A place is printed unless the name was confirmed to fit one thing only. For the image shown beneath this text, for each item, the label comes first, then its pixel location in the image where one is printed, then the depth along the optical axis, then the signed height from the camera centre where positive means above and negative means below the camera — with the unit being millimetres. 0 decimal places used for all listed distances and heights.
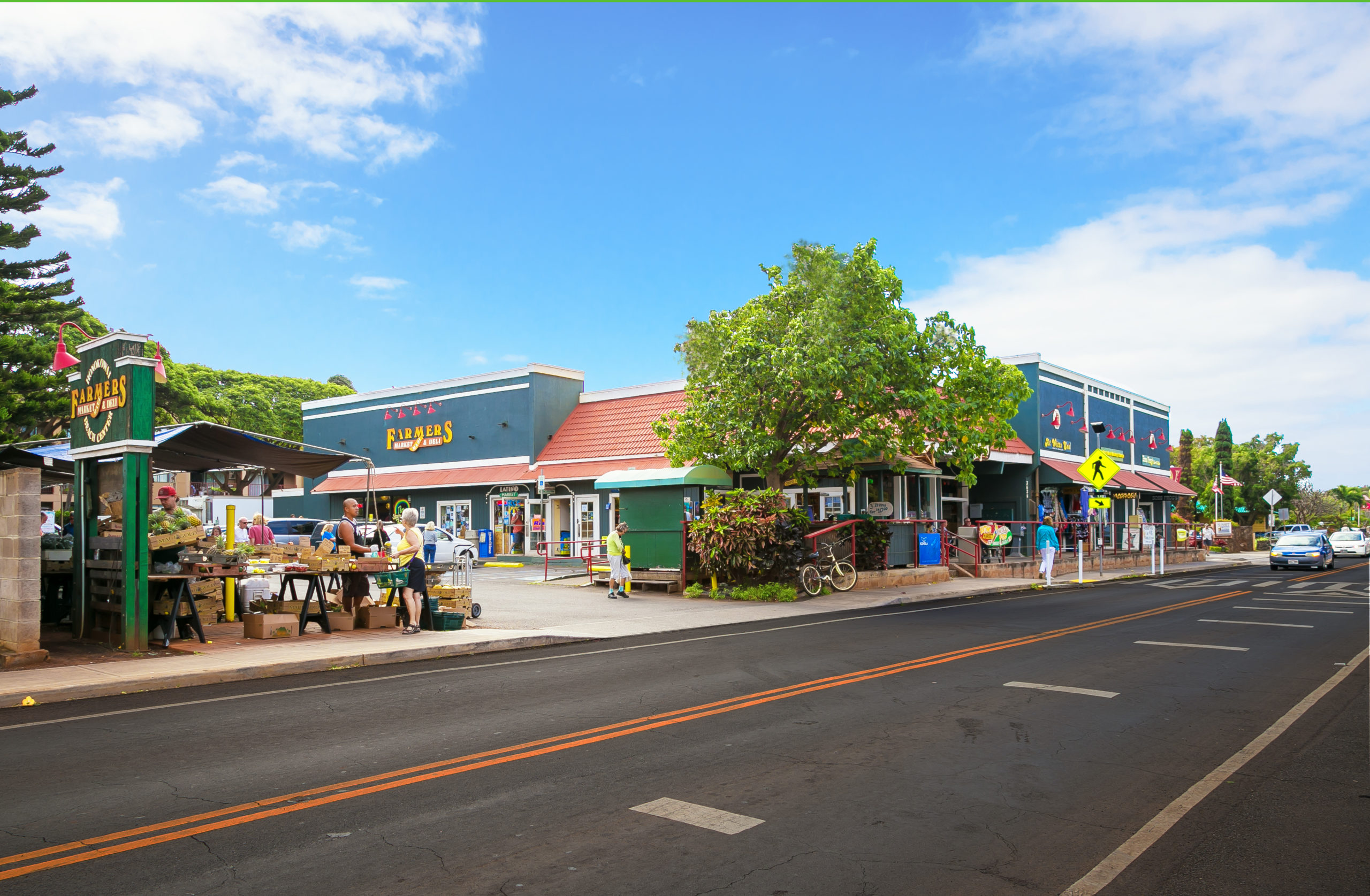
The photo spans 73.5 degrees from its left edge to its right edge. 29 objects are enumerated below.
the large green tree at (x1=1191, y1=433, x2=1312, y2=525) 72562 +891
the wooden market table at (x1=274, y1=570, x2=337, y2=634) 12828 -1272
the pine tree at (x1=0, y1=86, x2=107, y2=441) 23422 +5344
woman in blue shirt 24092 -1412
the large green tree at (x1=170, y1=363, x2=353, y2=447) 65125 +8102
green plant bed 19672 -2082
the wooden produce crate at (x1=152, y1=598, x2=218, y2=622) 13617 -1519
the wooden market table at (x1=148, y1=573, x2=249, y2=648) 11328 -1171
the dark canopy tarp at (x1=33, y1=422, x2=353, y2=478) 13969 +885
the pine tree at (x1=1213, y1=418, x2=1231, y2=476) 75500 +3511
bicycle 20547 -1818
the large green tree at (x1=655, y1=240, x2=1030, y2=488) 20156 +2587
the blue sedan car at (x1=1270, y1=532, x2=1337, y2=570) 32938 -2367
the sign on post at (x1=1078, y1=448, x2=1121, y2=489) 25281 +605
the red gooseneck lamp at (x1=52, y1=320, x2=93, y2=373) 12516 +2046
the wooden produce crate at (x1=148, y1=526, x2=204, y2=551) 11438 -407
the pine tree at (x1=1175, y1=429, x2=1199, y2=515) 66312 +2432
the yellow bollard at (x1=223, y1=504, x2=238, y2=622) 14461 -1326
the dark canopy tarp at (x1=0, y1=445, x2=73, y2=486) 13609 +728
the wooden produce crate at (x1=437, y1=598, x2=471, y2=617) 14914 -1674
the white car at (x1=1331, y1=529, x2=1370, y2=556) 47250 -3021
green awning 20562 +458
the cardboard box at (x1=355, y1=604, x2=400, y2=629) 13805 -1731
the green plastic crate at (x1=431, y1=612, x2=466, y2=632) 13867 -1816
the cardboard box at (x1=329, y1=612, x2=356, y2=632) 13523 -1754
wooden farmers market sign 11250 +1387
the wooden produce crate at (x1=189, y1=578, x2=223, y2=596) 13930 -1237
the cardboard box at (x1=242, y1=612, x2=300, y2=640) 12586 -1663
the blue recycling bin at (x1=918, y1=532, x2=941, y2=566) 24641 -1503
